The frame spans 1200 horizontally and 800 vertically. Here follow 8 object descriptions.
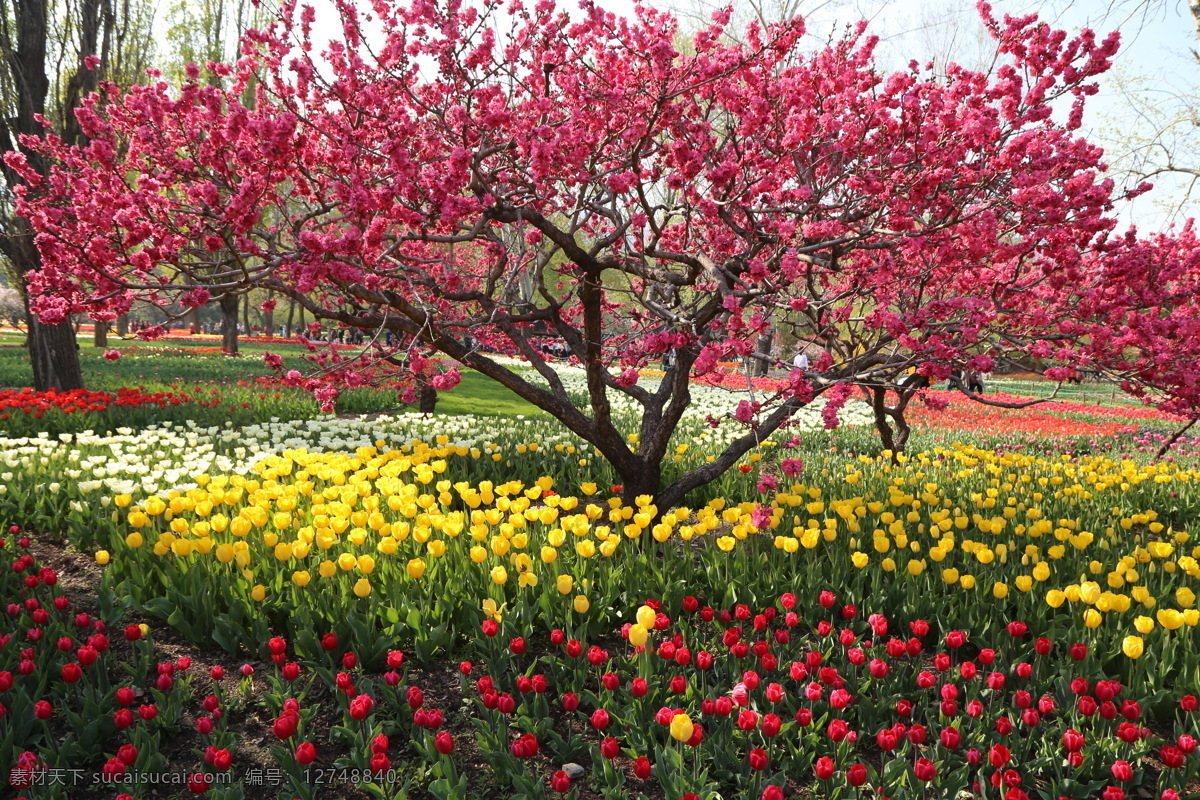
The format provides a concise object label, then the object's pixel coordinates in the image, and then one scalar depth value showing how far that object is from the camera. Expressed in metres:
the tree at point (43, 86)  8.80
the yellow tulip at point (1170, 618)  2.43
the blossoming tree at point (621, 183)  3.60
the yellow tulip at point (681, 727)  1.92
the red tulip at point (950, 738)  1.96
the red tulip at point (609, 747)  1.97
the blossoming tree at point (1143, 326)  3.76
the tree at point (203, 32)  15.12
